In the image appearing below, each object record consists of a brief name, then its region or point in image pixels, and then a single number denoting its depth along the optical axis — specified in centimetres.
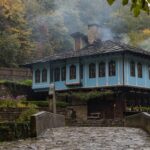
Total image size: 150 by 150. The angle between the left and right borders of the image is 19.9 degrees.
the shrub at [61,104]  3331
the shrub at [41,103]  3249
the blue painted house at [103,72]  3312
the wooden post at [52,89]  2063
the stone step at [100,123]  2452
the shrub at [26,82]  4161
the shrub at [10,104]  2273
